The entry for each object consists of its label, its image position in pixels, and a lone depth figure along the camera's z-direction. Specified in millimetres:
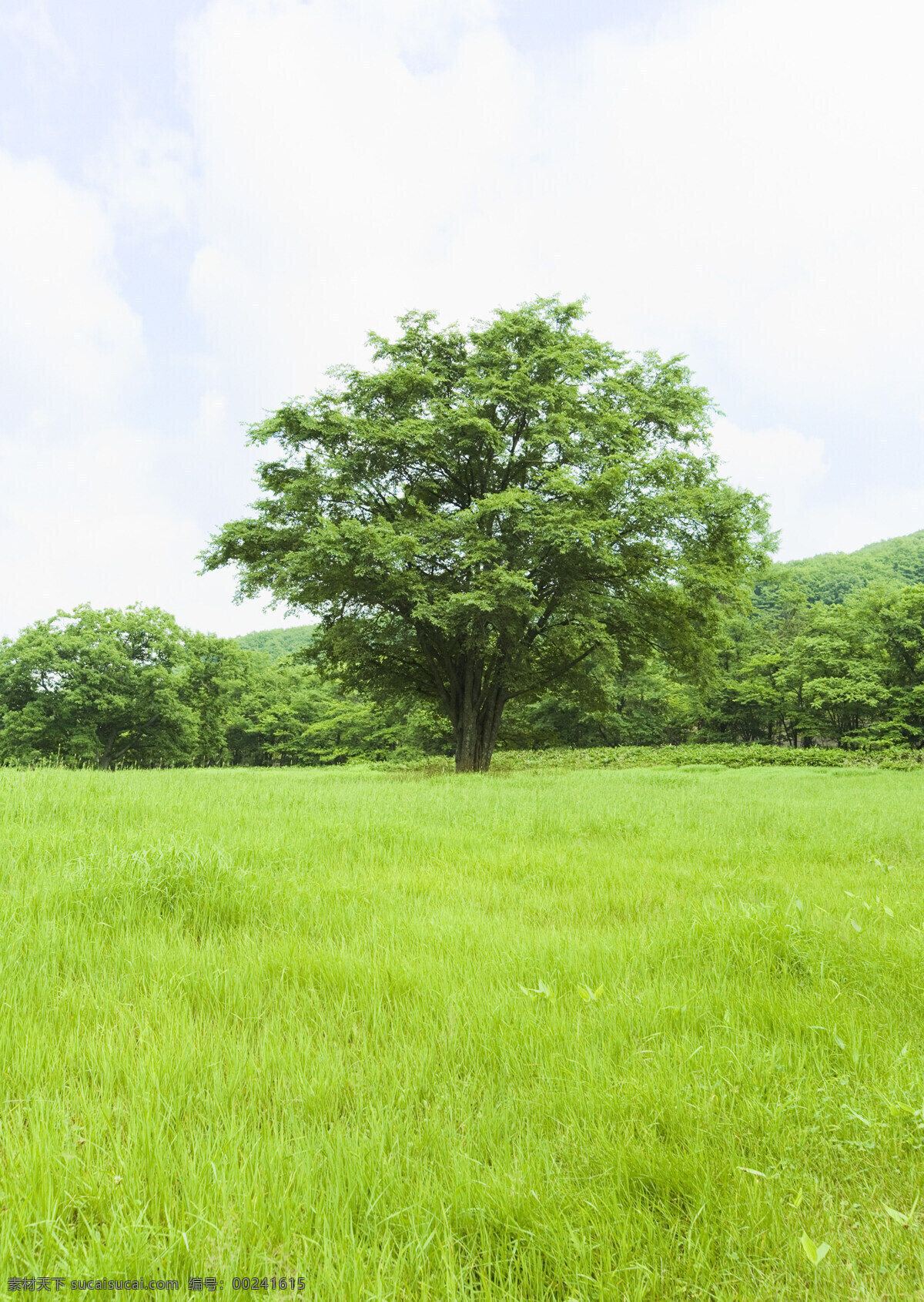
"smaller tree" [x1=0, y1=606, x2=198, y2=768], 44594
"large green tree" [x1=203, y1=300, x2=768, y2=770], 17406
